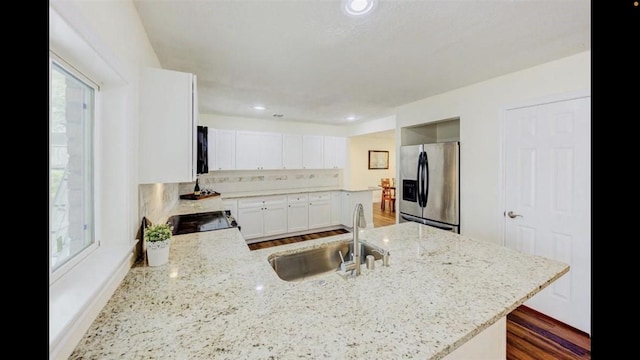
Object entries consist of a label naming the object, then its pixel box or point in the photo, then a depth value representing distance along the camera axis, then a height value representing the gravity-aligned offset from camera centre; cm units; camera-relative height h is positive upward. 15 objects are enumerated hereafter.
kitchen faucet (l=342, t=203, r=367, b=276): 140 -28
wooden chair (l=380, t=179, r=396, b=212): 716 -42
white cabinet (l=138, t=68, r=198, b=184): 147 +31
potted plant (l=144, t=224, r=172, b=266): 129 -33
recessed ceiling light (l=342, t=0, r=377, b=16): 138 +96
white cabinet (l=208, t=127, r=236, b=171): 428 +50
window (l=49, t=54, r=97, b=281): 95 +5
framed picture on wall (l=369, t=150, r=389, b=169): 759 +61
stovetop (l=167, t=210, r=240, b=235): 205 -39
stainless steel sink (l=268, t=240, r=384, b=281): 158 -52
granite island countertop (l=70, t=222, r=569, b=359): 74 -48
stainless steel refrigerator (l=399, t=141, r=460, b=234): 303 -6
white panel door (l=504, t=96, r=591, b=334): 209 -13
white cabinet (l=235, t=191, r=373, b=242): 437 -61
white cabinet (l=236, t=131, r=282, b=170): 453 +52
